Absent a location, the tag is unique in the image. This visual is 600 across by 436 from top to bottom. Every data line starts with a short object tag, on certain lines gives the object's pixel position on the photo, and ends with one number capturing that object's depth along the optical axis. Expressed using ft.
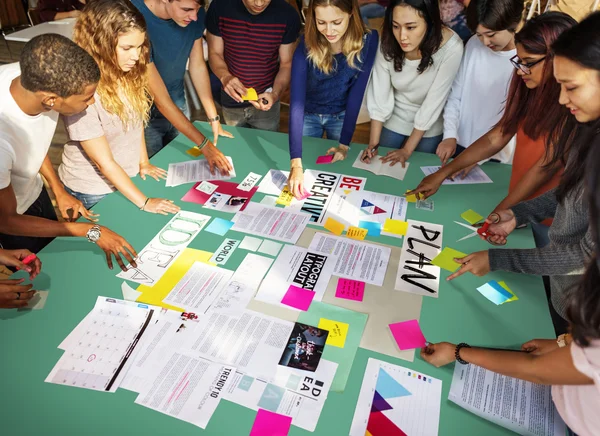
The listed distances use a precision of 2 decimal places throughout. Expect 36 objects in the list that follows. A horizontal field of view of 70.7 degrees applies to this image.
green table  3.15
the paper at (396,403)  3.13
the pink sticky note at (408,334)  3.71
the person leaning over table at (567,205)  3.26
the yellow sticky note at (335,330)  3.72
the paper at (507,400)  3.19
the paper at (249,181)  5.74
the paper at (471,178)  5.91
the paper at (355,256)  4.41
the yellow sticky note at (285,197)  5.48
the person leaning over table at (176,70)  6.13
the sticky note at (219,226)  4.94
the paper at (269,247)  4.68
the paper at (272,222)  4.94
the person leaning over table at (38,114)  3.97
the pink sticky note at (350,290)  4.17
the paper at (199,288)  4.02
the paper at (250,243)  4.72
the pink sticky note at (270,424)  3.10
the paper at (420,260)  4.30
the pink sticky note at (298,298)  4.05
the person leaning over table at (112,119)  4.81
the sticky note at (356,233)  4.96
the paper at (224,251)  4.55
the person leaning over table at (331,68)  5.64
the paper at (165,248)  4.32
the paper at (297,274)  4.18
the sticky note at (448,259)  4.55
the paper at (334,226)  5.04
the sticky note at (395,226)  5.05
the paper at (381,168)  6.09
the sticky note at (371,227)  5.02
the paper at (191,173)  5.82
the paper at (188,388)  3.22
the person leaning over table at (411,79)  5.66
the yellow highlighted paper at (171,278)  4.05
